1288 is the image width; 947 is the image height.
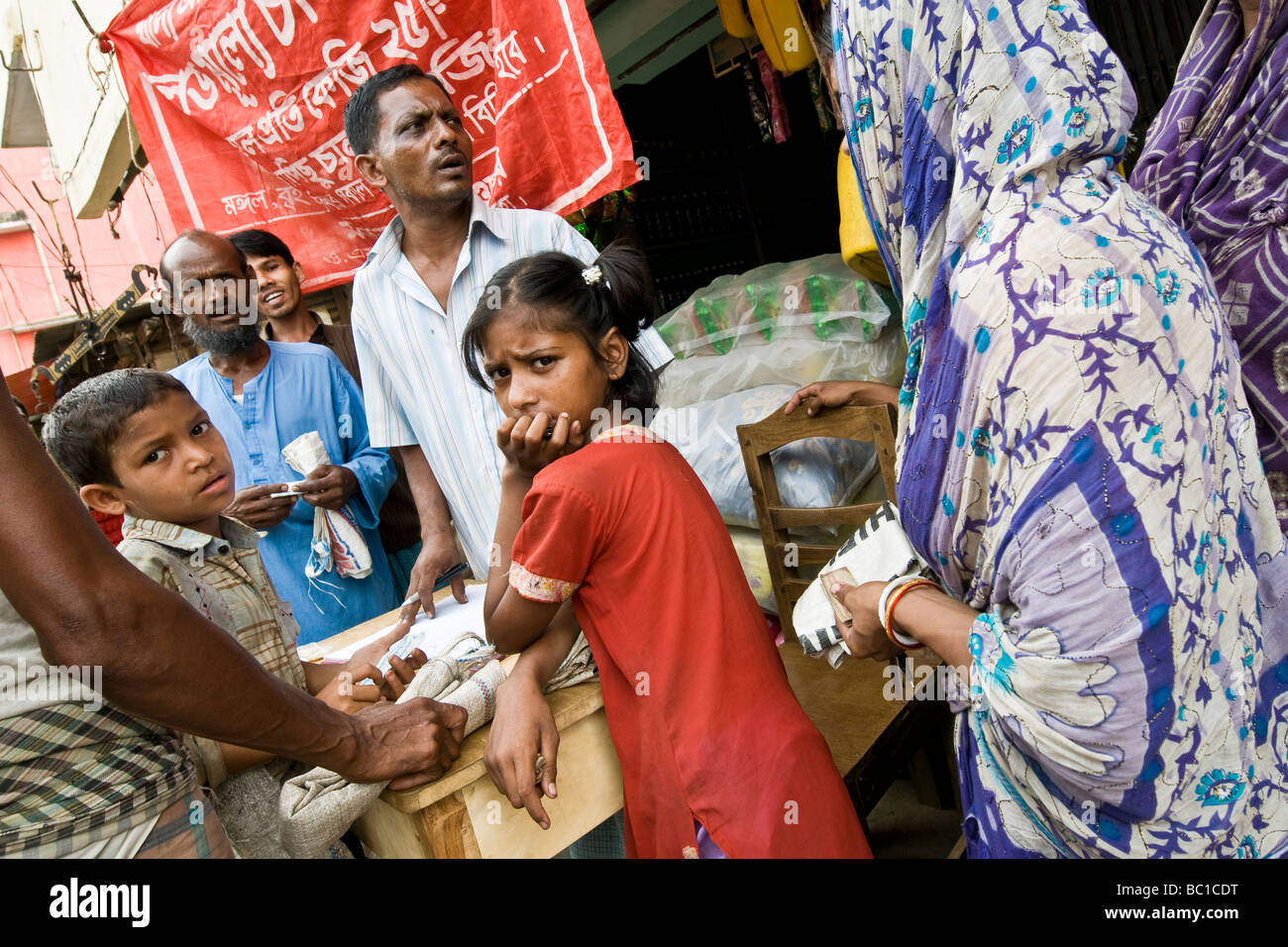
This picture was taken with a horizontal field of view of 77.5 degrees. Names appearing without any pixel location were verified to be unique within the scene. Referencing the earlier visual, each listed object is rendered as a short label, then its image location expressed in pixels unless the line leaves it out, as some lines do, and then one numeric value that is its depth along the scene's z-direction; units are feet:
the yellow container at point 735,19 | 12.11
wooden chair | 6.42
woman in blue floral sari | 3.06
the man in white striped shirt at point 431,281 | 7.66
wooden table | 4.17
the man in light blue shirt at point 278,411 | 8.59
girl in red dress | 4.32
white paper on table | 5.90
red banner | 8.77
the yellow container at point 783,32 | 11.30
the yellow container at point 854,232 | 9.36
